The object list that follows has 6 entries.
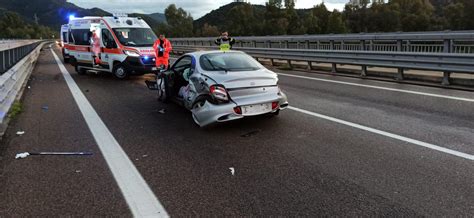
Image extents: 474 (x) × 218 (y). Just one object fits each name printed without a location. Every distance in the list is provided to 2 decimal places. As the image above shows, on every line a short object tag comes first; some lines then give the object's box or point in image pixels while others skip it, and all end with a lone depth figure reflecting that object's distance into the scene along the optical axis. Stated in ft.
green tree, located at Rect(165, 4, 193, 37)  361.10
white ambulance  46.42
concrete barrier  24.36
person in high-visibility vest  55.36
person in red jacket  46.19
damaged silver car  20.81
